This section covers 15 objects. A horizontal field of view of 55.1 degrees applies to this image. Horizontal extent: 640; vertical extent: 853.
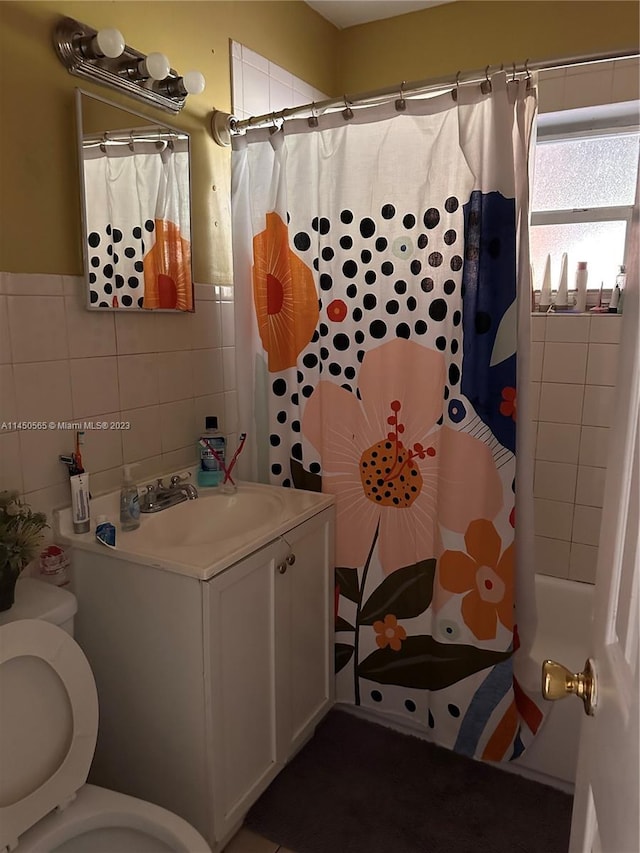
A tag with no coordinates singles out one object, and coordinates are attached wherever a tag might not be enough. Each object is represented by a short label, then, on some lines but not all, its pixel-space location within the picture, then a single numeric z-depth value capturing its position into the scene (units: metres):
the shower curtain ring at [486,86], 1.68
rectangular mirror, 1.67
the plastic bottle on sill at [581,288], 2.41
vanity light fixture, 1.54
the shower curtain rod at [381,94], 1.59
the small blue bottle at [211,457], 2.10
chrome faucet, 1.87
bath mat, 1.69
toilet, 1.25
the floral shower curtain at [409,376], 1.75
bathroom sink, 1.54
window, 2.39
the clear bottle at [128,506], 1.75
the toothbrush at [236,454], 2.08
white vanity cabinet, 1.52
